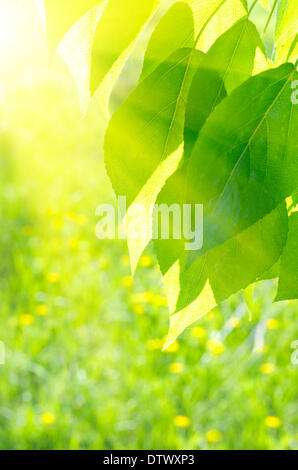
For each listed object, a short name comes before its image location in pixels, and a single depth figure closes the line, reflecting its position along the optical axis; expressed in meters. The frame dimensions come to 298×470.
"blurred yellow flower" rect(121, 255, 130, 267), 5.19
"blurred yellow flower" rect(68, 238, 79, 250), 5.13
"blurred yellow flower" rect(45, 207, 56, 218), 5.46
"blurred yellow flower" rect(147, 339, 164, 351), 4.24
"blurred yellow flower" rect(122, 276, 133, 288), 4.97
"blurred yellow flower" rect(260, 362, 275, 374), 4.14
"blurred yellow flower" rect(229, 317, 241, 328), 4.45
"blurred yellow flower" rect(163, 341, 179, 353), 4.19
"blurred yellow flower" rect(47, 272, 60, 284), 4.71
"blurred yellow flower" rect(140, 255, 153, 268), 5.18
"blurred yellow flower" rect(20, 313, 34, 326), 4.35
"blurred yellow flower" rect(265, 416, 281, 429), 3.77
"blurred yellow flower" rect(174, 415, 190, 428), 3.72
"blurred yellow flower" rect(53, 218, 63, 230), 5.31
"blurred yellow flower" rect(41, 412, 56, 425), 3.67
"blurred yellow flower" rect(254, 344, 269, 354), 4.32
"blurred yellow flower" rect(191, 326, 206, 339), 4.41
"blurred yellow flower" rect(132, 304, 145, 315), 4.54
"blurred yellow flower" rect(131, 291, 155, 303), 4.70
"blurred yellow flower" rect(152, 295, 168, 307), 4.67
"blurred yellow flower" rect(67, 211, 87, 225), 5.41
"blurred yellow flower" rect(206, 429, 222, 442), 3.67
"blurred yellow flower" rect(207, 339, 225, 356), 4.21
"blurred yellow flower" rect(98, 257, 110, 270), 5.01
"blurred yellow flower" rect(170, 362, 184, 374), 4.07
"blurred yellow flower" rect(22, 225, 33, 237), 5.24
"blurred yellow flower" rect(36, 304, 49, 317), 4.43
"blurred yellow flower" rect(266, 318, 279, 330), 4.46
